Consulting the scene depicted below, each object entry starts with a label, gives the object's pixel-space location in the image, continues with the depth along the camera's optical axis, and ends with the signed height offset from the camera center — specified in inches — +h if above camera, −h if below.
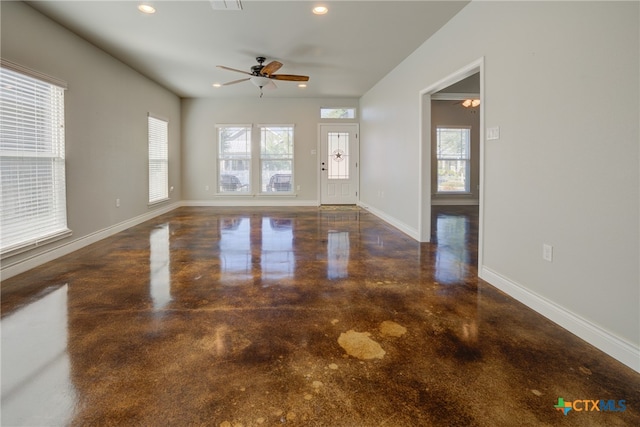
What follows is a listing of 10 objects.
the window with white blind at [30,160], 130.3 +14.7
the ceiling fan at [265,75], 210.2 +78.3
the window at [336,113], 353.1 +84.1
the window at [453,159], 361.7 +37.9
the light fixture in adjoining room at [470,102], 293.5 +79.2
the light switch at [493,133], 120.3 +22.0
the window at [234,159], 352.2 +37.4
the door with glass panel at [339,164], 354.6 +32.5
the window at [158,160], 275.9 +29.6
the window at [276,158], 353.1 +38.4
